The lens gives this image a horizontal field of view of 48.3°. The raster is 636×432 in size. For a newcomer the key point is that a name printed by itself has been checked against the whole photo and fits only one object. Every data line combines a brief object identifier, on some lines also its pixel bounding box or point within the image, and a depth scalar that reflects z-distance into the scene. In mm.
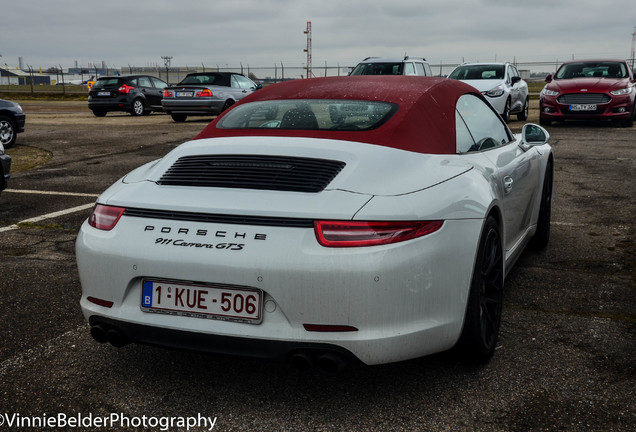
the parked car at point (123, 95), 23562
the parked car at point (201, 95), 20172
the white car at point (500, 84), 17625
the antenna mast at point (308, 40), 71262
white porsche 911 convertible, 2715
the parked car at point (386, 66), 19578
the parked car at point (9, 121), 13359
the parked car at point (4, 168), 7238
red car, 16297
